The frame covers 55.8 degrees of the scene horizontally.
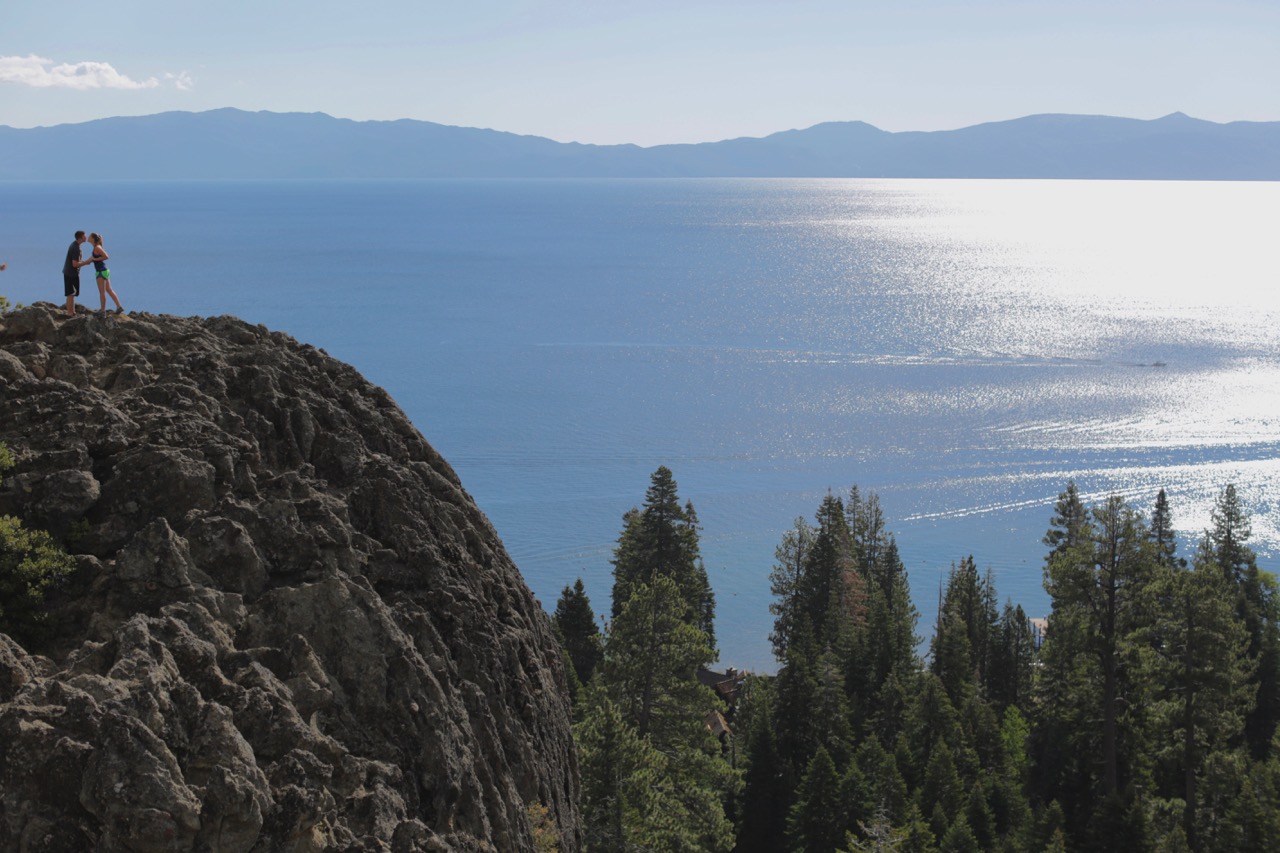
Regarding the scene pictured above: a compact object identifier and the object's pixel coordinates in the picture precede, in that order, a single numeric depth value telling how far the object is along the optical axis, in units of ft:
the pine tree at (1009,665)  194.52
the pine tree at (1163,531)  221.25
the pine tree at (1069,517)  222.48
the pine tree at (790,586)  210.59
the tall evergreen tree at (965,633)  177.27
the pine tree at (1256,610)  169.99
